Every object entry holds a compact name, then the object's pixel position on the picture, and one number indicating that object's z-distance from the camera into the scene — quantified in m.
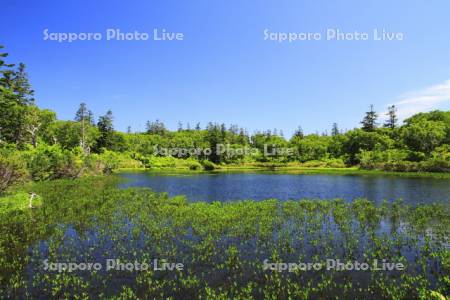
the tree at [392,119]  121.14
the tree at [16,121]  66.27
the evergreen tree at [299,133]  155.70
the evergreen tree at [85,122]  98.99
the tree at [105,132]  122.52
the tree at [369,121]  118.94
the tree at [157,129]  184.40
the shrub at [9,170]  31.18
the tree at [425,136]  84.62
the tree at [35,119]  74.05
